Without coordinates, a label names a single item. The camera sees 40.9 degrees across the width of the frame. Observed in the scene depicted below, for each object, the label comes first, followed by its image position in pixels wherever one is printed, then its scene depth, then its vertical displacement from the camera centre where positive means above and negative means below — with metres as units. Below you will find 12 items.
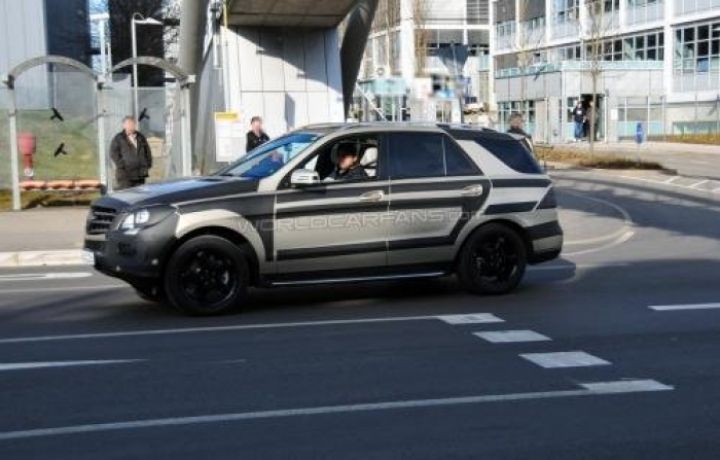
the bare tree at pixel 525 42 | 55.56 +7.02
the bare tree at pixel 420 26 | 25.71 +4.18
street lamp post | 21.33 +1.09
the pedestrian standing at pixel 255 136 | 17.17 +0.24
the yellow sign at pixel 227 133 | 19.59 +0.35
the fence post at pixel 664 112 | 54.22 +1.55
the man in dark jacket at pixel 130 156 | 15.55 -0.06
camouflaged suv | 9.02 -0.69
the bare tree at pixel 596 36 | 38.84 +4.91
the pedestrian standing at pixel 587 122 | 51.78 +1.04
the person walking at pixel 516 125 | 19.52 +0.37
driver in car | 9.78 -0.20
